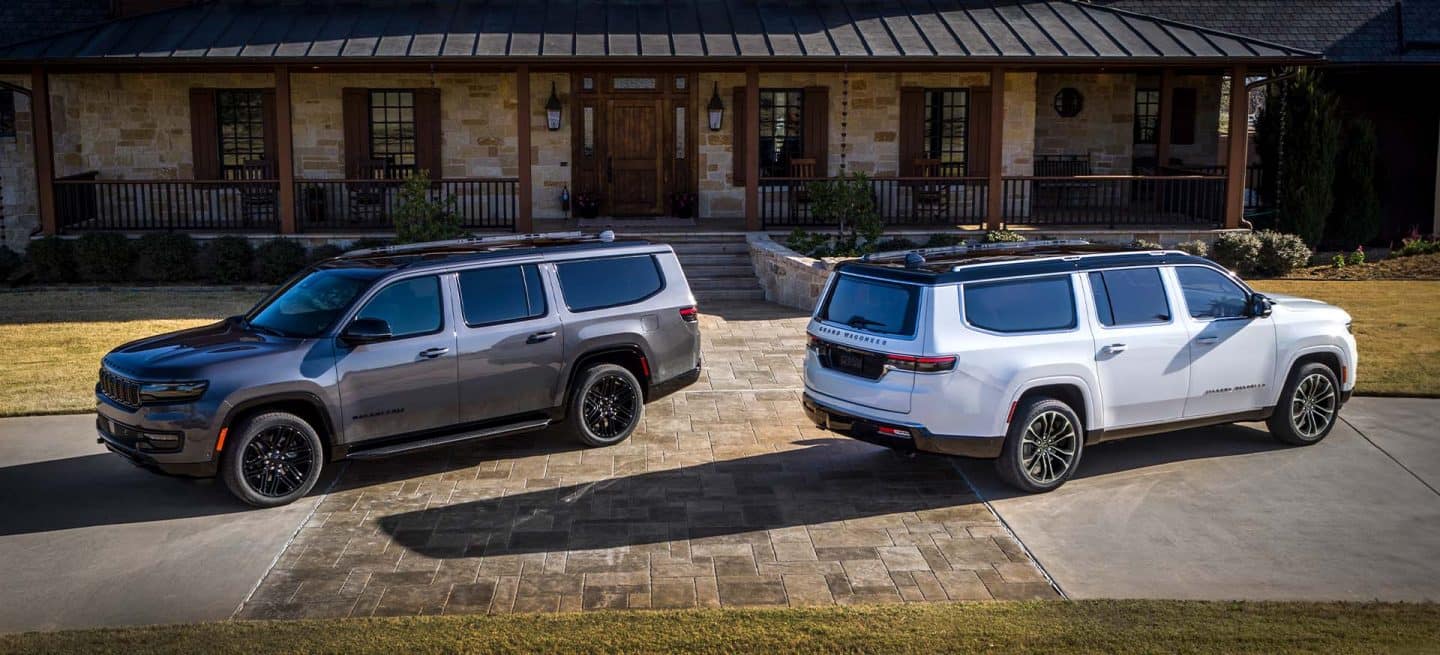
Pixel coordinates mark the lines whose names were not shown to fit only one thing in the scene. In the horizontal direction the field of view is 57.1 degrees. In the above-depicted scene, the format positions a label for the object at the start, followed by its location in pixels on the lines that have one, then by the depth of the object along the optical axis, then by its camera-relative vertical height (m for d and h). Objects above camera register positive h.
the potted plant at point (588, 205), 22.62 -0.77
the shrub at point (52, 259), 20.02 -1.50
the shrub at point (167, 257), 20.01 -1.46
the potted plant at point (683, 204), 22.81 -0.78
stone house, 20.28 +0.77
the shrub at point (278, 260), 19.80 -1.51
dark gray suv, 9.05 -1.49
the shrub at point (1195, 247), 19.99 -1.33
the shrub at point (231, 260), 19.92 -1.51
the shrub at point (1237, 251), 20.72 -1.43
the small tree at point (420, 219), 19.07 -0.87
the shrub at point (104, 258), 19.94 -1.48
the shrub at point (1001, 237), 20.22 -1.19
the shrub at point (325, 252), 20.20 -1.41
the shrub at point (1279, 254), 20.94 -1.49
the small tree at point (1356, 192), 23.97 -0.59
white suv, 9.24 -1.41
